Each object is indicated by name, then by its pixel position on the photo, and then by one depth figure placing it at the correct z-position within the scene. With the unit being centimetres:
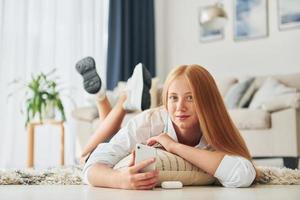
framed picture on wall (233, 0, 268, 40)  543
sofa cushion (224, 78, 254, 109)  468
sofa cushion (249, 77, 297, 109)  439
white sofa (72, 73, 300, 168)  384
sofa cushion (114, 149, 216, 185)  184
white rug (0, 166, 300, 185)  206
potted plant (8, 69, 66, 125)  465
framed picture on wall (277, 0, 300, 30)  520
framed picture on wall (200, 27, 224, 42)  580
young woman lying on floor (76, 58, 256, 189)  180
